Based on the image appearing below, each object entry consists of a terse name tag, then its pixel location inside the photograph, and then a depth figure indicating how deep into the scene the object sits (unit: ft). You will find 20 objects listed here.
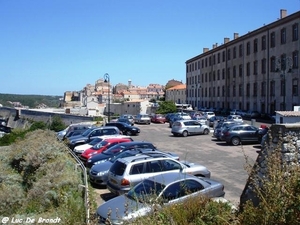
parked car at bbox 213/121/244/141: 96.32
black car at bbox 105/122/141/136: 114.62
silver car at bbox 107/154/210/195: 38.55
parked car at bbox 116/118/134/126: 144.71
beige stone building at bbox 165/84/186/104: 347.15
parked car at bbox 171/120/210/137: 112.57
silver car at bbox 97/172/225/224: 25.86
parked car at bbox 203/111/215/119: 170.40
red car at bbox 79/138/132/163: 63.77
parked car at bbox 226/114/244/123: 141.76
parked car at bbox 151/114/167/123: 178.70
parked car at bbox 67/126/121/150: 80.28
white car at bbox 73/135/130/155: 70.43
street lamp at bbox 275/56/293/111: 165.99
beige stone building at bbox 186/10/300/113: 167.22
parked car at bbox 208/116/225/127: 143.84
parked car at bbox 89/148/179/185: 46.73
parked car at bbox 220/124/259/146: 88.17
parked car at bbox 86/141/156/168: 55.52
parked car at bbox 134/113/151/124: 169.17
